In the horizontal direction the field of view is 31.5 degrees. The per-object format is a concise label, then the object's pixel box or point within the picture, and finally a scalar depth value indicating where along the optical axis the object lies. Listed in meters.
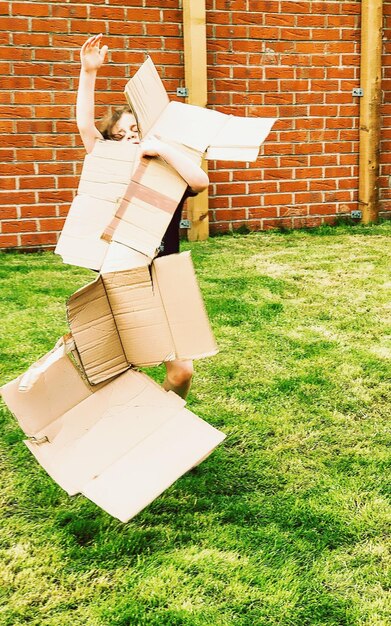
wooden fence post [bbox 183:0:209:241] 4.96
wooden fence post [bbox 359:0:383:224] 5.52
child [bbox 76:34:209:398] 2.05
